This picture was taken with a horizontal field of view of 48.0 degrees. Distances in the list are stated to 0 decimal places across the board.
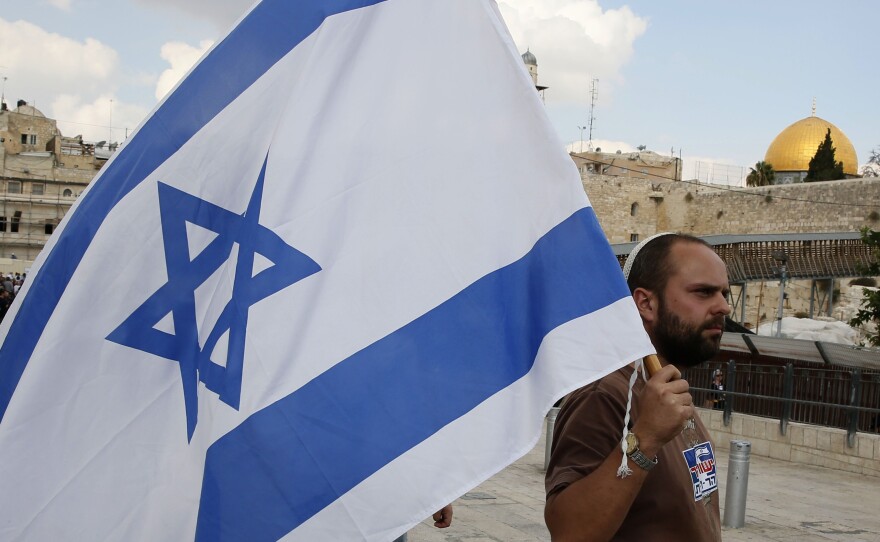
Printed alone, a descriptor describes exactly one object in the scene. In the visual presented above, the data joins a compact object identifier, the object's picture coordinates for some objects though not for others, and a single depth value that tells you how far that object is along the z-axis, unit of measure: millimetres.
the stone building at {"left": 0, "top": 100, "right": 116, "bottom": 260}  58406
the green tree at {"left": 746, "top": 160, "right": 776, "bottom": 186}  58594
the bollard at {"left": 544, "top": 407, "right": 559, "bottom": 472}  9219
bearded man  1933
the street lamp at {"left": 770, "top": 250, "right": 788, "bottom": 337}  23047
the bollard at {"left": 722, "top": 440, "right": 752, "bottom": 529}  7176
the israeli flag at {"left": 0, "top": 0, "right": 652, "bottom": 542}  1923
